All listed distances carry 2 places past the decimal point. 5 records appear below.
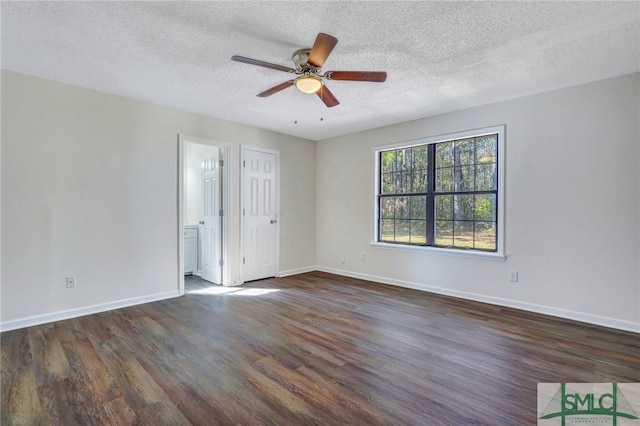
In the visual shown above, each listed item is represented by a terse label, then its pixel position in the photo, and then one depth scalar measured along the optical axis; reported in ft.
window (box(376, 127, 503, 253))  12.88
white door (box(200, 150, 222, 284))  15.60
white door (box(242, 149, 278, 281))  16.14
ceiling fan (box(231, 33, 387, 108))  7.28
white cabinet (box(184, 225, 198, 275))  17.24
